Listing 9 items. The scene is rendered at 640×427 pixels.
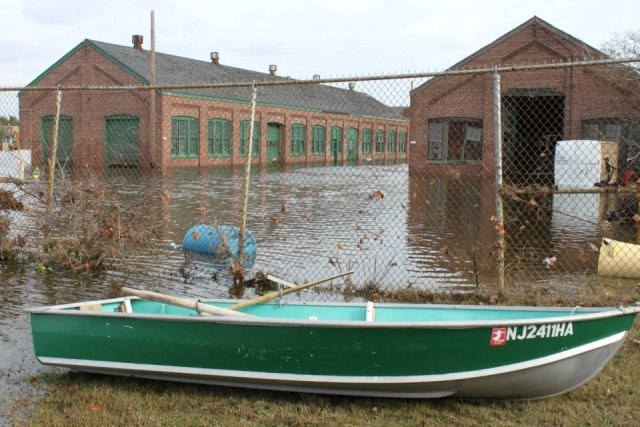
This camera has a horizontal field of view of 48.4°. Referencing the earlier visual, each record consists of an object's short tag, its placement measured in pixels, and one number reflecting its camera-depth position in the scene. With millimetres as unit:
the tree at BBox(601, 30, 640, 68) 21333
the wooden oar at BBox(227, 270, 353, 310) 5277
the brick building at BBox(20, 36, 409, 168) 34812
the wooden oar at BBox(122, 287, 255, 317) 4840
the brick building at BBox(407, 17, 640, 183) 28516
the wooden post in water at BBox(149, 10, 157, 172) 31953
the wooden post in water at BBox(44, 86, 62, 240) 8641
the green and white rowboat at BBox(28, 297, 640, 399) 4336
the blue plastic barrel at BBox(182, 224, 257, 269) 8383
